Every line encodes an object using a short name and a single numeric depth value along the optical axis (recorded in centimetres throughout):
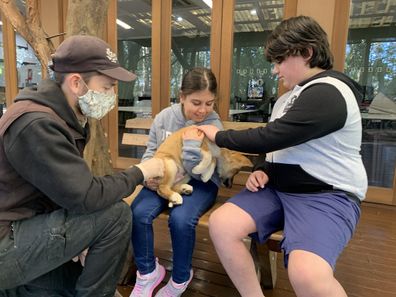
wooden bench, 154
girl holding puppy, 156
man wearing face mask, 112
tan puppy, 167
